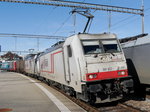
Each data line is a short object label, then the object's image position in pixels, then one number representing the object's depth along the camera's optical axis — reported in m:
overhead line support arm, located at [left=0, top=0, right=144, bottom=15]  17.08
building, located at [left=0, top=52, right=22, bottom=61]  101.78
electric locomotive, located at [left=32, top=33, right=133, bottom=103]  7.21
